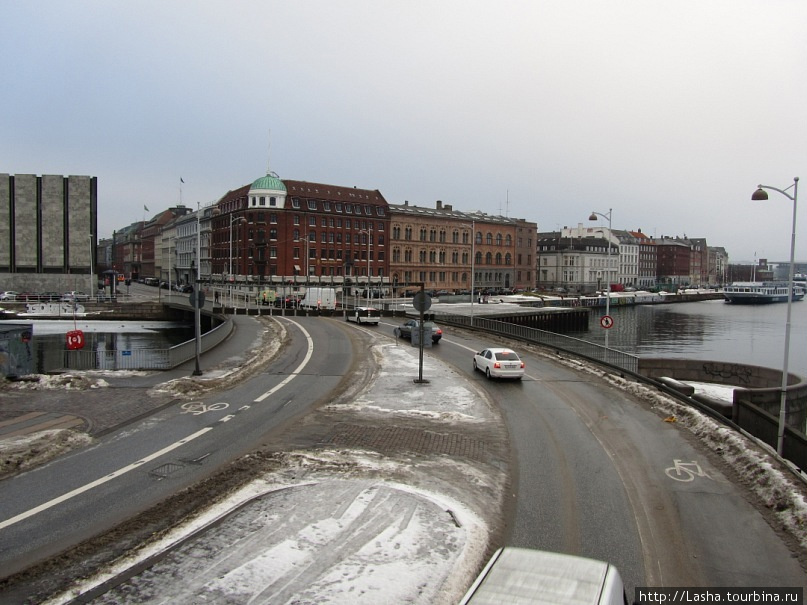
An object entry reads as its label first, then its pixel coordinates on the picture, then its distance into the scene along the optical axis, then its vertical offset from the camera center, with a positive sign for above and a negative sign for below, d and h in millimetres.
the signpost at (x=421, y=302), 22375 -974
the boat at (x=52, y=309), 79188 -5761
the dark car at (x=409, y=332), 39469 -3842
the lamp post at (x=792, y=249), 16059 +1144
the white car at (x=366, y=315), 54688 -3781
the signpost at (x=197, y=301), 23462 -1241
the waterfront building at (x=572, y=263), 162625 +4947
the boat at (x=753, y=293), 159500 -2440
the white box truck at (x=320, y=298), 76188 -3123
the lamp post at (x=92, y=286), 96175 -2844
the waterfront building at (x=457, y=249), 115938 +6189
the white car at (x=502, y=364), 24875 -3702
